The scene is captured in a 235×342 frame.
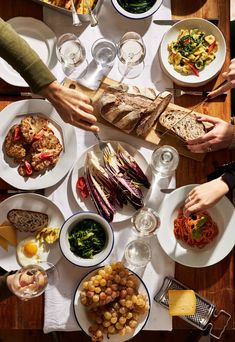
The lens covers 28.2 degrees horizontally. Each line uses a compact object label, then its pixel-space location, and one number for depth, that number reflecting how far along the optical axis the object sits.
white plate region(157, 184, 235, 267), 1.86
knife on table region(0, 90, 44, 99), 1.91
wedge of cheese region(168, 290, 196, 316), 1.79
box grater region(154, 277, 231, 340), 1.83
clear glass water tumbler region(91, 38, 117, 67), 1.96
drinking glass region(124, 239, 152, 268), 1.87
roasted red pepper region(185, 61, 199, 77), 1.94
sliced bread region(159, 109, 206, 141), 1.91
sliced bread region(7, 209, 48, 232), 1.84
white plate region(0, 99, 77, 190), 1.87
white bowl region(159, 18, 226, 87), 1.95
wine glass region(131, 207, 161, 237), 1.85
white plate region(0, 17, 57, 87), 1.93
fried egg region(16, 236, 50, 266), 1.85
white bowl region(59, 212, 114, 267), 1.80
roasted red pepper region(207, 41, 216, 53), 1.96
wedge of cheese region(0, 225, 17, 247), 1.83
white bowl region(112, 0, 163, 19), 1.93
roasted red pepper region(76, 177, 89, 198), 1.89
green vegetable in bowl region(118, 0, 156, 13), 1.95
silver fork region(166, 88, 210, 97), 1.96
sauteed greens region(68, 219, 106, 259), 1.82
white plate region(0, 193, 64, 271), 1.86
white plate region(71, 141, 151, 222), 1.89
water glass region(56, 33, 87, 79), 1.91
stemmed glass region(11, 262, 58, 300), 1.67
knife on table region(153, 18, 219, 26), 1.99
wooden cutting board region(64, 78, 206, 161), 1.93
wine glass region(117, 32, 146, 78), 1.92
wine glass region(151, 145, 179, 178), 1.90
